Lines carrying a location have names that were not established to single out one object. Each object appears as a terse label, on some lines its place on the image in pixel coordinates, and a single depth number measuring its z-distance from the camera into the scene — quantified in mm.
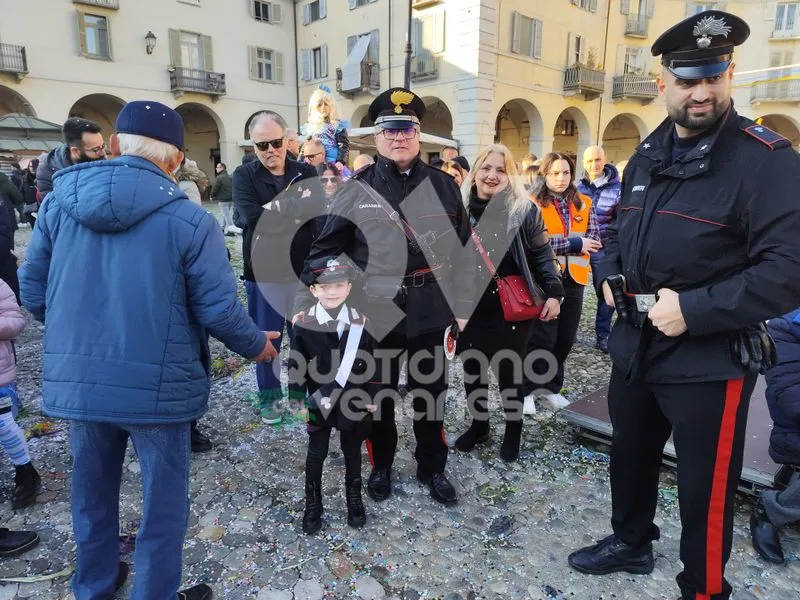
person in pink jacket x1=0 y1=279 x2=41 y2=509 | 2678
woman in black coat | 3178
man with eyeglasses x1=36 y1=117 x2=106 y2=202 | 3340
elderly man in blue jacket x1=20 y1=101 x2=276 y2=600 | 1789
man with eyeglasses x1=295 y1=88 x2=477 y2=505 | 2666
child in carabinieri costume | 2600
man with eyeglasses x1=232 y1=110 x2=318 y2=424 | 3443
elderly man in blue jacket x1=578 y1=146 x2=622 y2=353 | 4996
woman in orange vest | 4195
